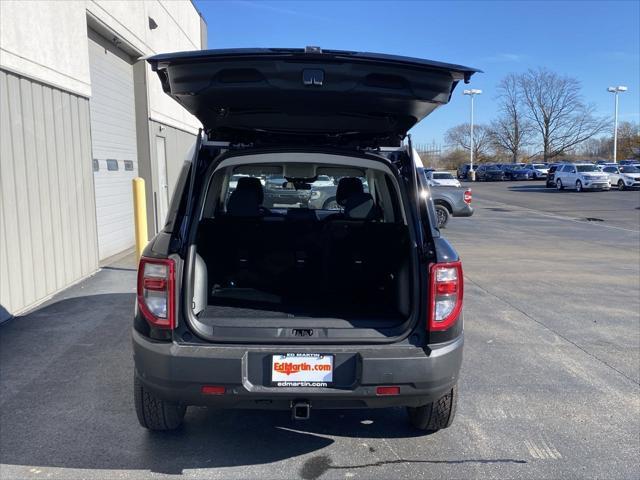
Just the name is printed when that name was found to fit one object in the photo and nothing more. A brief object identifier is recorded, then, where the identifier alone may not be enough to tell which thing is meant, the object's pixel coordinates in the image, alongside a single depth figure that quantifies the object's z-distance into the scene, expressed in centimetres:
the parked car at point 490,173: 5312
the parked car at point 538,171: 5159
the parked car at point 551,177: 3922
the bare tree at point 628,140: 6594
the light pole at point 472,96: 5456
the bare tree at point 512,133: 7469
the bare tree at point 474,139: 8169
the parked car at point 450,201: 1634
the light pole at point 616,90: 5469
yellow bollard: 786
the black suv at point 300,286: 288
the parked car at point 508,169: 5303
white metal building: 598
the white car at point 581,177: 3416
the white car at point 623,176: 3547
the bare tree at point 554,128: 7131
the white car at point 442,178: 2408
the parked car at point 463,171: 5843
